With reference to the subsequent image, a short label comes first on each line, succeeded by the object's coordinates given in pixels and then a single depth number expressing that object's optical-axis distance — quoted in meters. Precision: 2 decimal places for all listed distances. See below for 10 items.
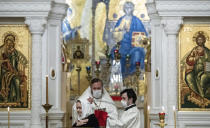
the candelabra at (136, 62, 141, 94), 16.68
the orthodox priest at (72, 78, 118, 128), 12.06
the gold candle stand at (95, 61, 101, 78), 16.72
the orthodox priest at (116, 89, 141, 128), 10.55
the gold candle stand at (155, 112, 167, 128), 9.17
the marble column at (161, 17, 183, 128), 13.74
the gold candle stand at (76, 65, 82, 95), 17.62
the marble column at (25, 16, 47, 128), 13.77
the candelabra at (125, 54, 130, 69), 18.45
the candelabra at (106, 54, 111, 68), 17.84
